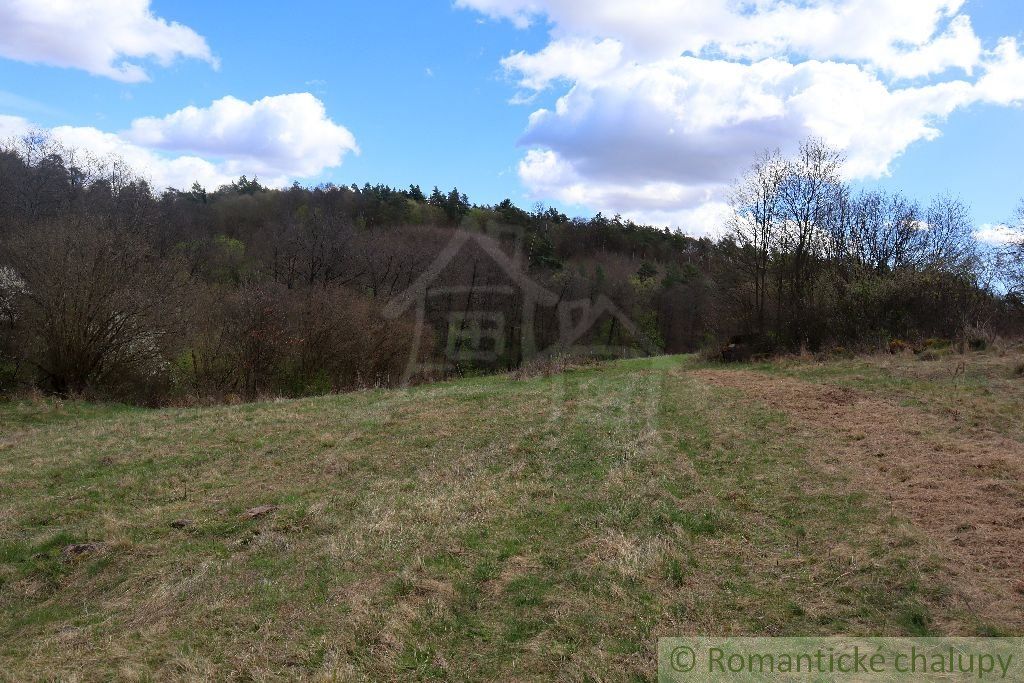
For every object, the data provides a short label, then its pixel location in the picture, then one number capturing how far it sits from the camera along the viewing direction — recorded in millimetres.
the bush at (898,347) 17031
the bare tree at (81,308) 18578
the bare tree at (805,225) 22719
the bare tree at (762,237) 23453
